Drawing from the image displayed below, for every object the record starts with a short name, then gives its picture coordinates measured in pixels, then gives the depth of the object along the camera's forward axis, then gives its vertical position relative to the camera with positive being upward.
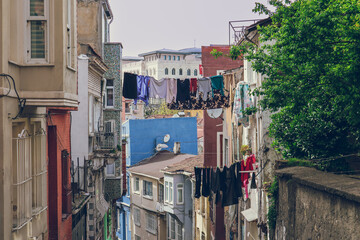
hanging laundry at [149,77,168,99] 29.48 +1.58
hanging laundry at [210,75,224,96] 29.20 +1.77
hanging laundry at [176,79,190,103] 29.58 +1.42
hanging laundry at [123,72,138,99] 28.89 +1.62
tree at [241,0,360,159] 12.95 +0.98
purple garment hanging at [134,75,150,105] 29.34 +1.64
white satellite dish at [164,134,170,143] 57.31 -1.64
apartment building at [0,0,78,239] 11.45 +0.69
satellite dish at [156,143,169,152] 56.67 -2.37
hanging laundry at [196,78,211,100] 29.36 +1.54
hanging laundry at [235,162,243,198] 24.28 -2.53
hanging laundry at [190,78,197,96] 29.45 +1.65
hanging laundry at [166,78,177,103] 29.59 +1.48
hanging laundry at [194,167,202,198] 27.45 -2.74
